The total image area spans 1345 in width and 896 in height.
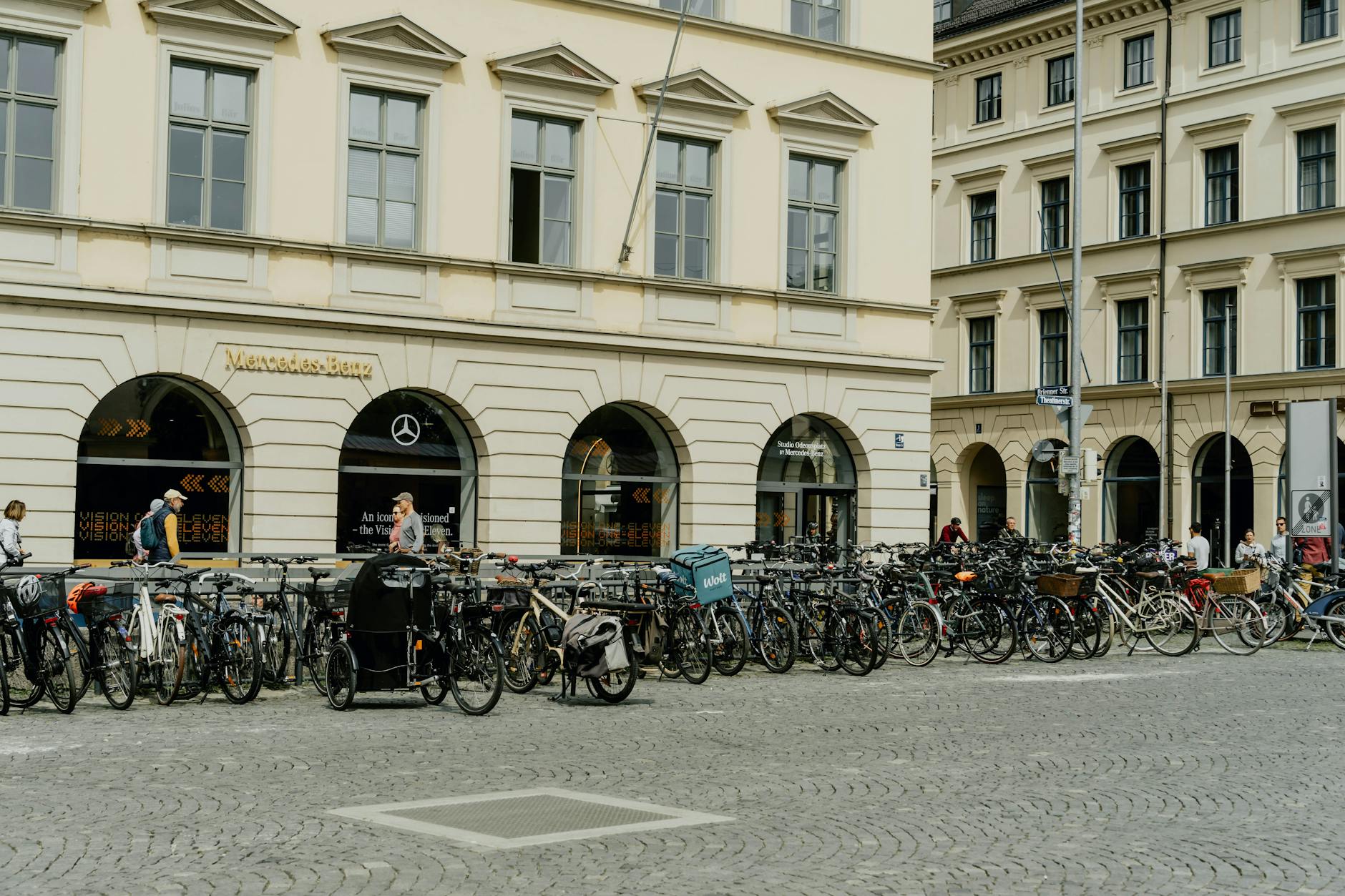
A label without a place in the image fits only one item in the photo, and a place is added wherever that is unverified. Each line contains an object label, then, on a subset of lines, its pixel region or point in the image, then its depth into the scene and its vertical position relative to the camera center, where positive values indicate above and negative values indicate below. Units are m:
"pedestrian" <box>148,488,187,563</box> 18.44 -0.37
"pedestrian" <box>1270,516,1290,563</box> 29.48 -0.52
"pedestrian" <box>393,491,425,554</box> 20.08 -0.37
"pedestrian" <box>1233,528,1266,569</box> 22.02 -0.58
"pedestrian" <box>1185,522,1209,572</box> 31.86 -0.66
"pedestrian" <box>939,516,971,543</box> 31.84 -0.45
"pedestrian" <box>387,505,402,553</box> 19.92 -0.41
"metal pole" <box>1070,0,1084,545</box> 27.45 +3.30
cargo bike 13.13 -1.13
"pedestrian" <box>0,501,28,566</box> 16.66 -0.39
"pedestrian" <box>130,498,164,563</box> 17.38 -0.57
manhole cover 7.90 -1.54
